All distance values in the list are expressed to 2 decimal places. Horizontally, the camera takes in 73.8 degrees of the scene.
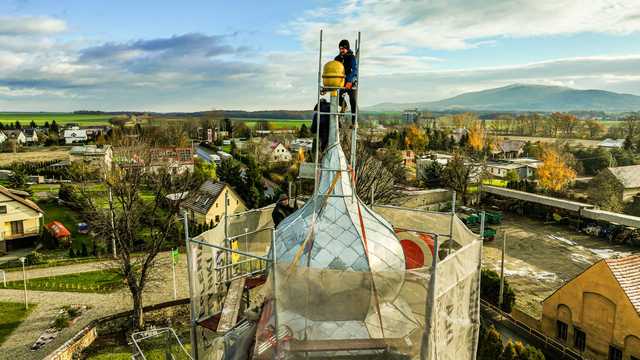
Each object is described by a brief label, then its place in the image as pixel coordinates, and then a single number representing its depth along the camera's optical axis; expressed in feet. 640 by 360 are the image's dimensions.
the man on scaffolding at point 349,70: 32.12
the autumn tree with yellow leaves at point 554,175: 173.58
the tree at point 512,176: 201.44
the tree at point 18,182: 173.88
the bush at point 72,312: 72.74
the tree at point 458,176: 167.12
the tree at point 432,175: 177.37
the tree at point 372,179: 98.17
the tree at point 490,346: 52.03
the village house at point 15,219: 108.78
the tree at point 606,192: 146.41
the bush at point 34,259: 100.17
